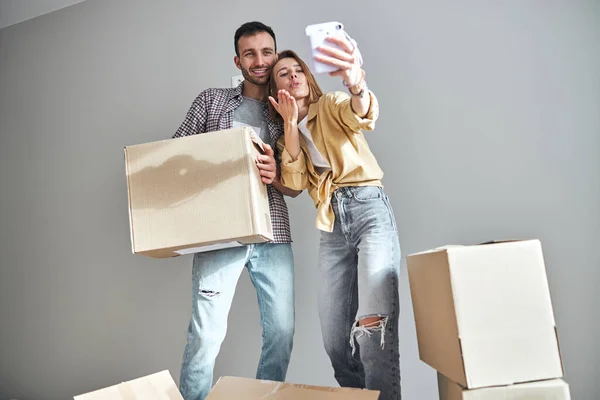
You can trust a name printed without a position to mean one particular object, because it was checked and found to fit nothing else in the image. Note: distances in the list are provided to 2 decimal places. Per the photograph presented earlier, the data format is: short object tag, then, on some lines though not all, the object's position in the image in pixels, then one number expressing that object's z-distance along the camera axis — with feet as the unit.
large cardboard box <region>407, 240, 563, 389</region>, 2.93
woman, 3.74
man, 4.16
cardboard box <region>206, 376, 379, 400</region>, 3.22
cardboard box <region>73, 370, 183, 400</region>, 3.40
